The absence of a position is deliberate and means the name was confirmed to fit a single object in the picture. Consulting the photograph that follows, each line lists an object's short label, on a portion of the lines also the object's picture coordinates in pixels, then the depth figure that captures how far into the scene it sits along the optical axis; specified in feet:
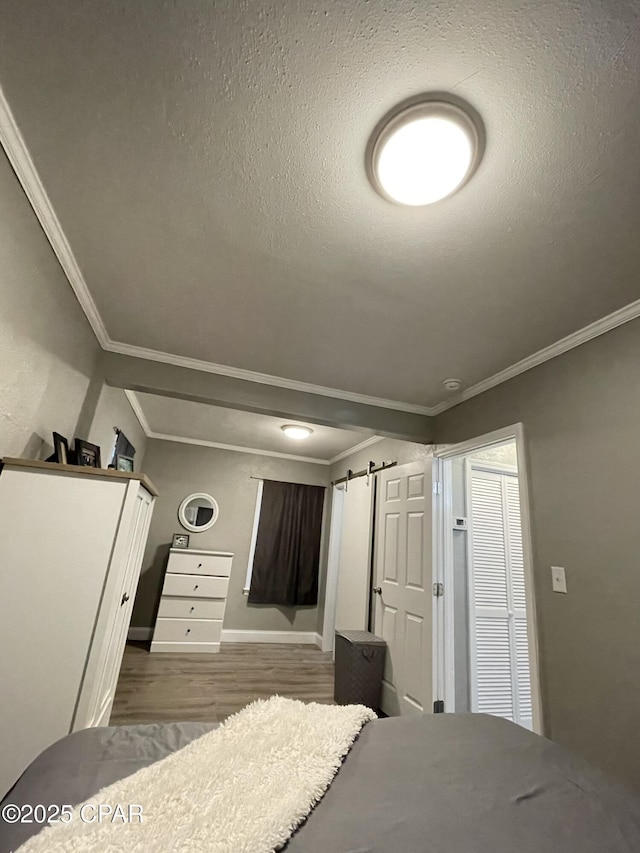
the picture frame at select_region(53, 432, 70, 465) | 6.13
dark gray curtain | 16.61
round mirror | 16.21
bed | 2.62
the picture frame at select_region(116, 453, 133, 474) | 10.59
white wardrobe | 4.92
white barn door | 12.61
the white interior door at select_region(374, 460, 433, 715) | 9.04
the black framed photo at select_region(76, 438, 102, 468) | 7.04
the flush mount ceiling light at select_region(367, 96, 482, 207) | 3.54
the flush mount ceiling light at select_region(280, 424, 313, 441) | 13.55
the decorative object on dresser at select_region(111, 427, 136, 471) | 10.82
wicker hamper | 9.69
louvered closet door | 9.32
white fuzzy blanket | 2.30
